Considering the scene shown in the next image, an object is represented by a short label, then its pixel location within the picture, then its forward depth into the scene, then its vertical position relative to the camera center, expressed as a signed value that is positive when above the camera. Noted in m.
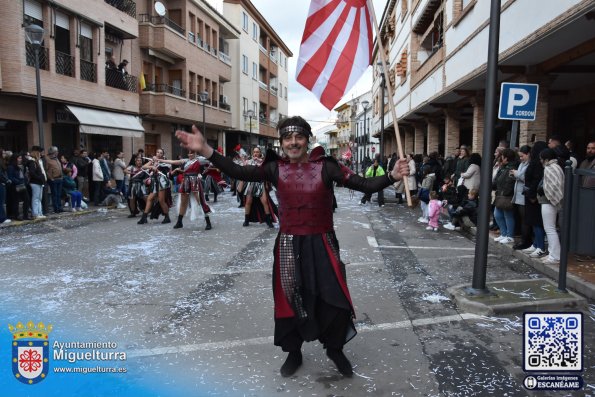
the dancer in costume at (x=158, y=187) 12.12 -0.81
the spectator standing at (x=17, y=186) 12.47 -0.87
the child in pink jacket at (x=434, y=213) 11.57 -1.28
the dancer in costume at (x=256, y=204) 11.46 -1.15
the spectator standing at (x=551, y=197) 6.94 -0.52
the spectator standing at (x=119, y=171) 17.83 -0.65
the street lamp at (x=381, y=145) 20.91 +0.54
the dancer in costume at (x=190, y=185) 11.22 -0.70
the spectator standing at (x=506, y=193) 8.70 -0.60
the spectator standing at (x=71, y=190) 15.12 -1.16
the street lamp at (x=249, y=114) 39.72 +3.41
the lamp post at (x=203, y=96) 27.52 +3.25
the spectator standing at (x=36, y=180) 12.91 -0.74
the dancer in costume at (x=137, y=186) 12.98 -0.87
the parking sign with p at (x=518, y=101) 6.78 +0.79
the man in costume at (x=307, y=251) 3.64 -0.70
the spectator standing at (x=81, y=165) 16.59 -0.42
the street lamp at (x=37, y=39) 13.71 +3.14
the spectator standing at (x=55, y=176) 14.12 -0.69
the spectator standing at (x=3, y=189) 11.97 -0.91
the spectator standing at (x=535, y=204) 7.57 -0.68
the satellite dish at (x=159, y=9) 25.86 +7.56
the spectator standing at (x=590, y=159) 7.36 +0.02
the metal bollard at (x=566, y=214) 5.42 -0.59
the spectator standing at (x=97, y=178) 16.80 -0.88
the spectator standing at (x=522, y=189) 8.24 -0.50
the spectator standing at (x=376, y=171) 17.25 -0.52
